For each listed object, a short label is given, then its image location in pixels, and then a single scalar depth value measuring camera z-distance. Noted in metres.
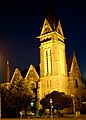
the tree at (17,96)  30.09
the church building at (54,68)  38.48
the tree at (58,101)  32.62
